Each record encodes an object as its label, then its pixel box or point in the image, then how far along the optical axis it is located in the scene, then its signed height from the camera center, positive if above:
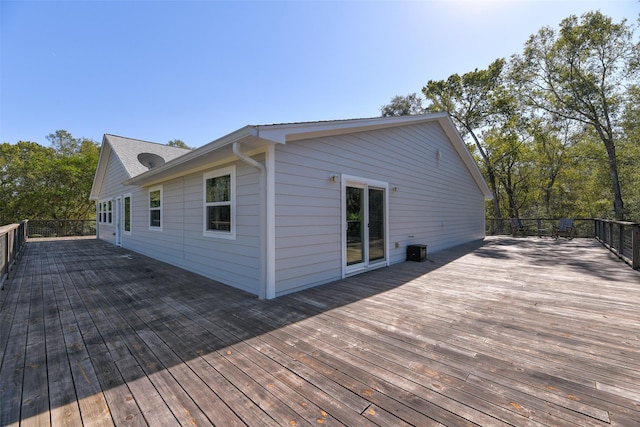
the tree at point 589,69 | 12.88 +7.39
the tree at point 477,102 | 16.36 +7.22
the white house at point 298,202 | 4.01 +0.25
